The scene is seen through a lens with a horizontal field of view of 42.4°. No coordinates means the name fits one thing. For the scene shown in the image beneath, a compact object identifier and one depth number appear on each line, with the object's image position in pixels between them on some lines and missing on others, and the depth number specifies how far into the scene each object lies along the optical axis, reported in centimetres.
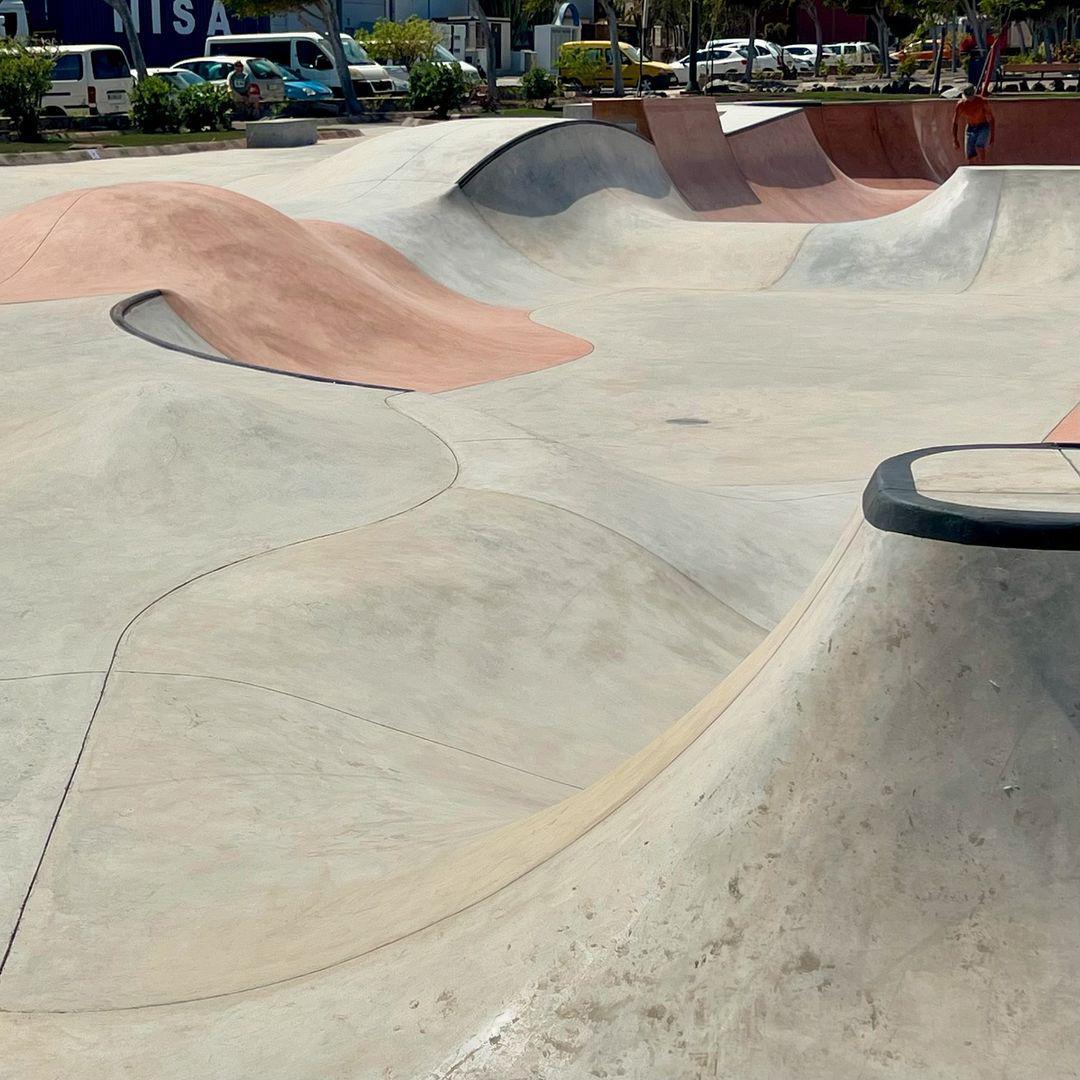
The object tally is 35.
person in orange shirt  2323
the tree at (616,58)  4231
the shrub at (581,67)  4759
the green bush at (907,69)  5006
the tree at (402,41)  4153
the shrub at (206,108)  3164
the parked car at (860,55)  6481
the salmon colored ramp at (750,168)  2380
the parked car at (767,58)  5728
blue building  4812
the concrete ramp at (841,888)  269
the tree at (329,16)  3484
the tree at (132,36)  3447
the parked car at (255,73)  3662
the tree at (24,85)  2781
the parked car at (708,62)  5219
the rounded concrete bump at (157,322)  1161
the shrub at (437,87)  3512
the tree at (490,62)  3831
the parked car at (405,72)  4016
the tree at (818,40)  5828
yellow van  4772
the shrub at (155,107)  3106
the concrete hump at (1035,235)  1783
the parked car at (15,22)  4231
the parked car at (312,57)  3900
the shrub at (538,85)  4081
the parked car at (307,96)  3688
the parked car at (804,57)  5975
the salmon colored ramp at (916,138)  2978
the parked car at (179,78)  3341
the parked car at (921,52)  6538
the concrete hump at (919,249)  1830
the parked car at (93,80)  3359
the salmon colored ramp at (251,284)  1312
